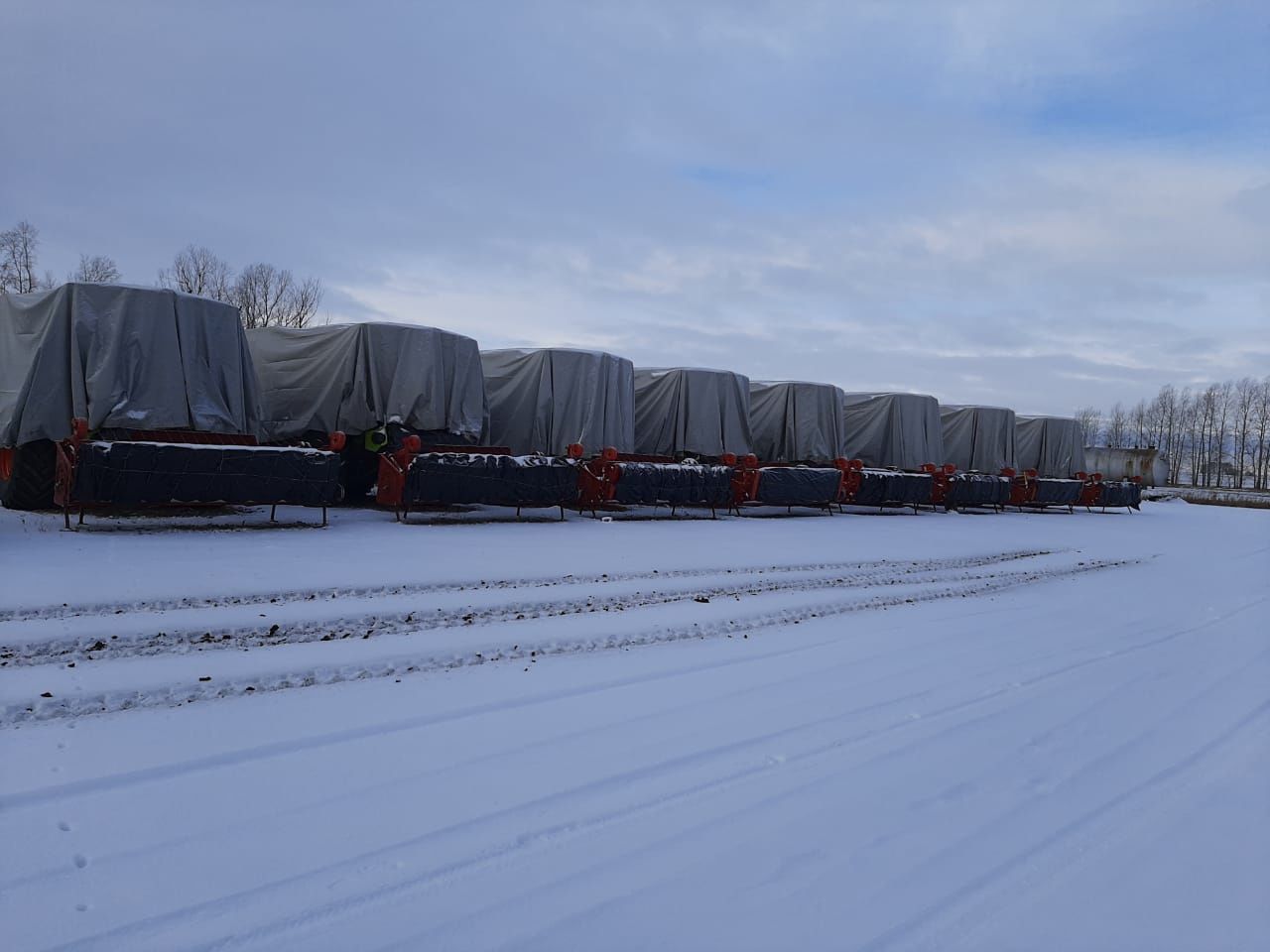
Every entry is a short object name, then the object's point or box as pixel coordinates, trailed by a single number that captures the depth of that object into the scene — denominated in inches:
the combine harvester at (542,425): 464.1
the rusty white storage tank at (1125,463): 1694.1
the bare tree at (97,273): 1471.5
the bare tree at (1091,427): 3422.7
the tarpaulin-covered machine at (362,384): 482.6
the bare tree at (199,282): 1547.7
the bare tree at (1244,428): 3036.4
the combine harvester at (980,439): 977.5
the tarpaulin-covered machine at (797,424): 746.8
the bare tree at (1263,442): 2898.6
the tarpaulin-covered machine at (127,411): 350.9
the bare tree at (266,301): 1595.7
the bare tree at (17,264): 1418.6
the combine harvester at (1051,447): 1079.0
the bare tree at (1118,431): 3420.3
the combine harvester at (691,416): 668.7
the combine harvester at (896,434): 840.9
